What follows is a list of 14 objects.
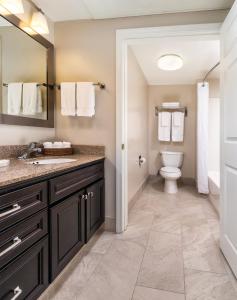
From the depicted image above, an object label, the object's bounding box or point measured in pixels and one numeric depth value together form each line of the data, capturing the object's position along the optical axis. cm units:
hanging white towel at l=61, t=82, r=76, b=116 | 224
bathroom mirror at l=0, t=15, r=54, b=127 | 172
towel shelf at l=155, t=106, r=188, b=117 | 436
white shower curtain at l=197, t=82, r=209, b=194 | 368
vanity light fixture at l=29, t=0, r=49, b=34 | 199
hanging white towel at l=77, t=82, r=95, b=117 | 221
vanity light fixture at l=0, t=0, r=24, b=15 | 166
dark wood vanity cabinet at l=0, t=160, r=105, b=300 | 99
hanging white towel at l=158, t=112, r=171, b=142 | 432
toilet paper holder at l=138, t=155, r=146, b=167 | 359
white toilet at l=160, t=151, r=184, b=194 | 380
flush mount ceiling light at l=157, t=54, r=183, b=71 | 317
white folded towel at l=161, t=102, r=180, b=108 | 422
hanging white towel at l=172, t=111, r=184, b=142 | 427
